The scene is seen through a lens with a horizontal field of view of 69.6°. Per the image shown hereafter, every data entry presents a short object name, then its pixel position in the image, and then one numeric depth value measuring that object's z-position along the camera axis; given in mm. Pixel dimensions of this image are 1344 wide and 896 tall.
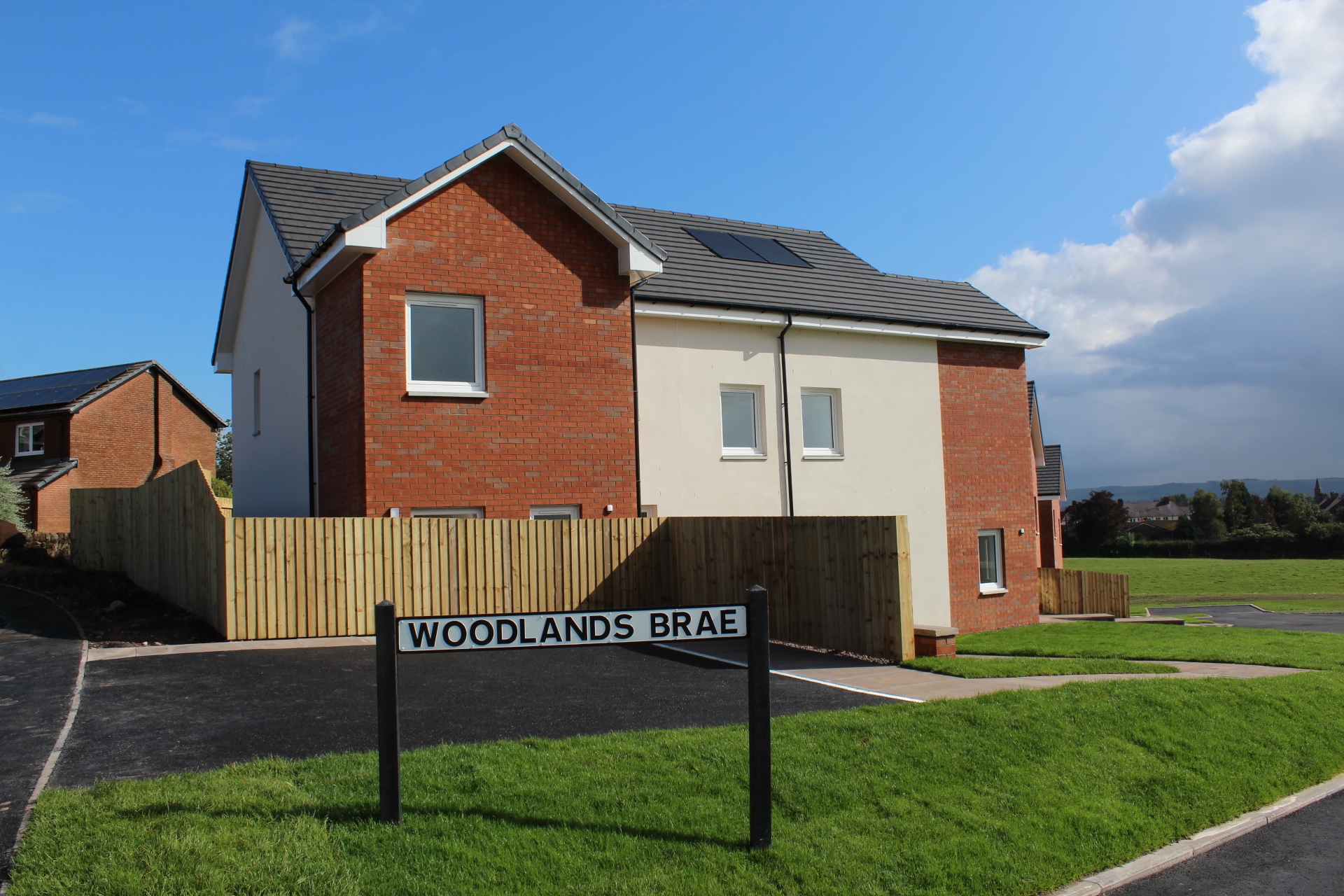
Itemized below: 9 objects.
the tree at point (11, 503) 27484
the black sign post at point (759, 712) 4887
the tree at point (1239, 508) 86875
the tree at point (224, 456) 69688
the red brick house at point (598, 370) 13672
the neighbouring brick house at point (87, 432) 34125
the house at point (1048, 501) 37500
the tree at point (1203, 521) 79438
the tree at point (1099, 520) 77250
